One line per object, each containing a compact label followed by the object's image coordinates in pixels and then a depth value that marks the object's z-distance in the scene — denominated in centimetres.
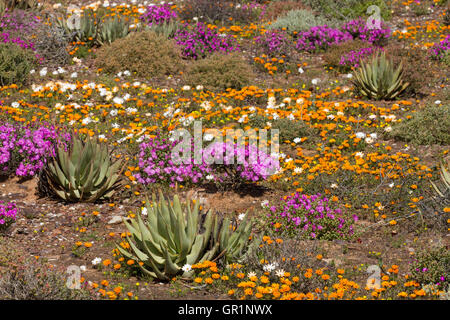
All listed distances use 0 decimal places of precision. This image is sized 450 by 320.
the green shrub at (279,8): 1674
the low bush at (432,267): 625
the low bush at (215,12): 1630
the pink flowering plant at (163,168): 880
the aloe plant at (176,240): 629
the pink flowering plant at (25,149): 897
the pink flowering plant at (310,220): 748
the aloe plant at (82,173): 825
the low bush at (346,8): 1647
